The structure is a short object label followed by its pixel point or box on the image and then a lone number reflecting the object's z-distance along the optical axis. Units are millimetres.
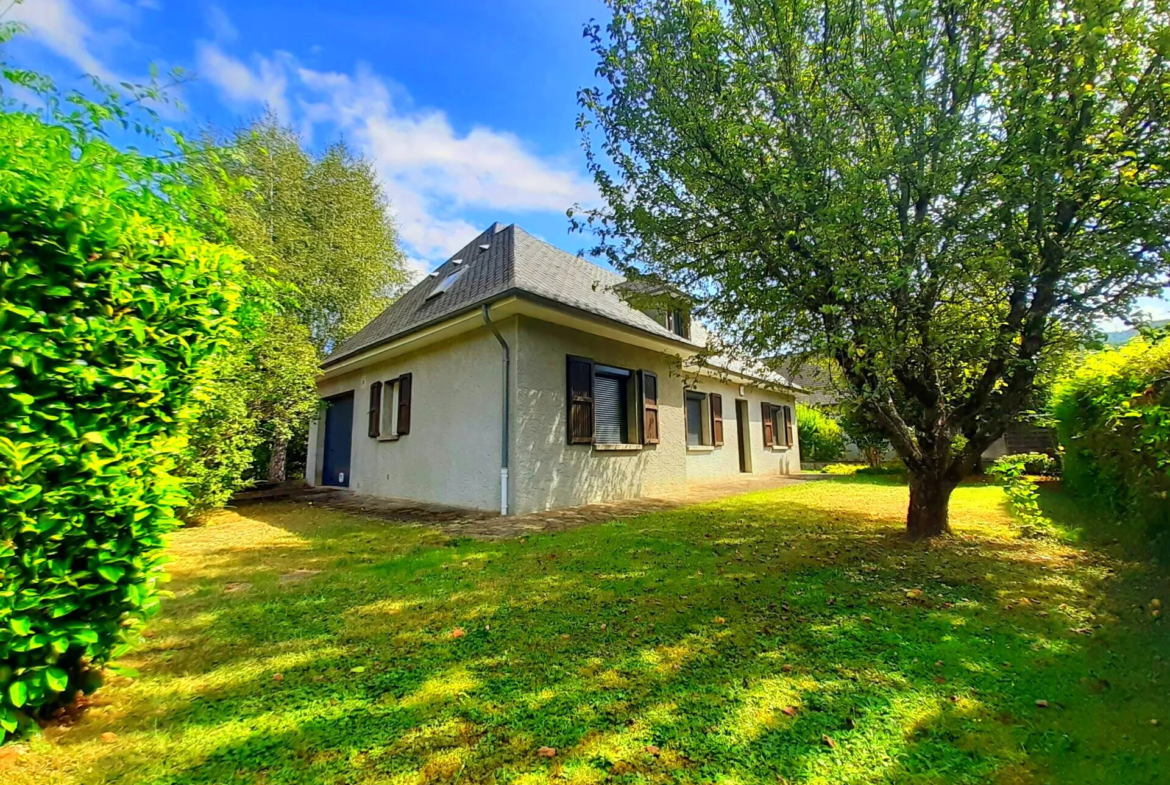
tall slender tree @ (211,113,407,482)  13570
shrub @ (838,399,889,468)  14266
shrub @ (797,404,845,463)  19016
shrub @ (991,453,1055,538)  5379
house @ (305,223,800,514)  7301
